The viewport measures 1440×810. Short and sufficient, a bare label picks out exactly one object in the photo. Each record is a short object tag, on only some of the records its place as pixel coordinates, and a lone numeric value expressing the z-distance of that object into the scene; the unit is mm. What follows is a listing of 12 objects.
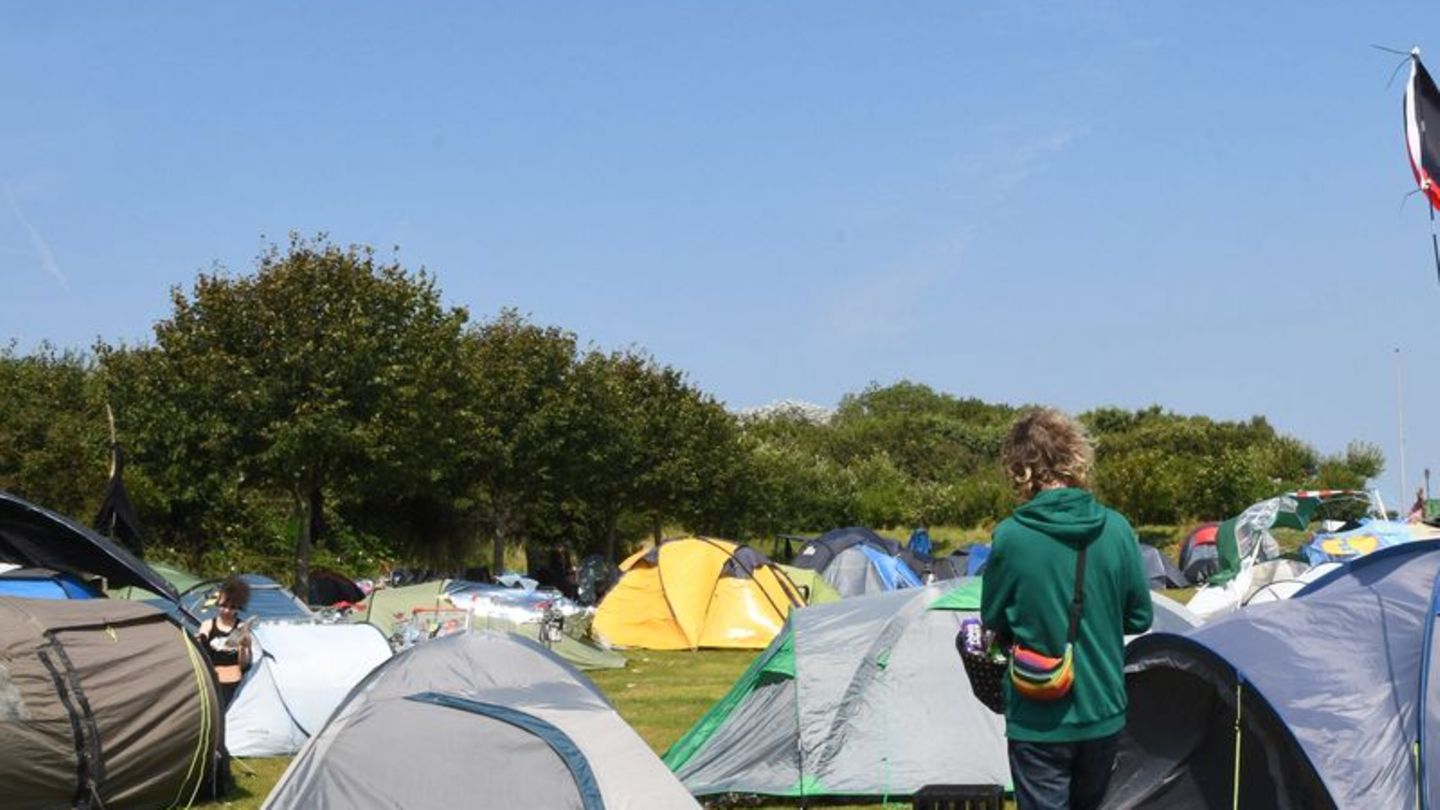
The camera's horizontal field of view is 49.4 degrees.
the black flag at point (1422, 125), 10516
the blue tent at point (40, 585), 10203
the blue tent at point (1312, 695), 6539
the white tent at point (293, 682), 11711
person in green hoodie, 4477
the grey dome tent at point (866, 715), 9312
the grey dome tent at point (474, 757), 6879
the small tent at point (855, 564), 25375
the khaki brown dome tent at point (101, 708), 8594
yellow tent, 21297
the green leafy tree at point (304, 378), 22234
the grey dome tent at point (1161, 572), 30094
